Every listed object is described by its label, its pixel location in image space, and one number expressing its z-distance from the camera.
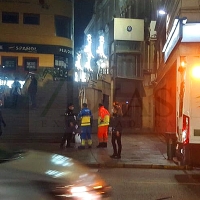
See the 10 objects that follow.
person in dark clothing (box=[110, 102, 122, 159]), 15.80
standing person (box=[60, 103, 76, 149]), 18.25
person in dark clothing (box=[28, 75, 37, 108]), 27.66
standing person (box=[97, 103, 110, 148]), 18.13
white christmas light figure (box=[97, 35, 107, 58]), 44.94
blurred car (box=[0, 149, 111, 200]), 4.62
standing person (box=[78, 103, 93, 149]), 18.16
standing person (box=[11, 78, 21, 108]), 28.34
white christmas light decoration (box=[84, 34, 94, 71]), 53.78
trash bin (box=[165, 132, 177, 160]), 15.28
